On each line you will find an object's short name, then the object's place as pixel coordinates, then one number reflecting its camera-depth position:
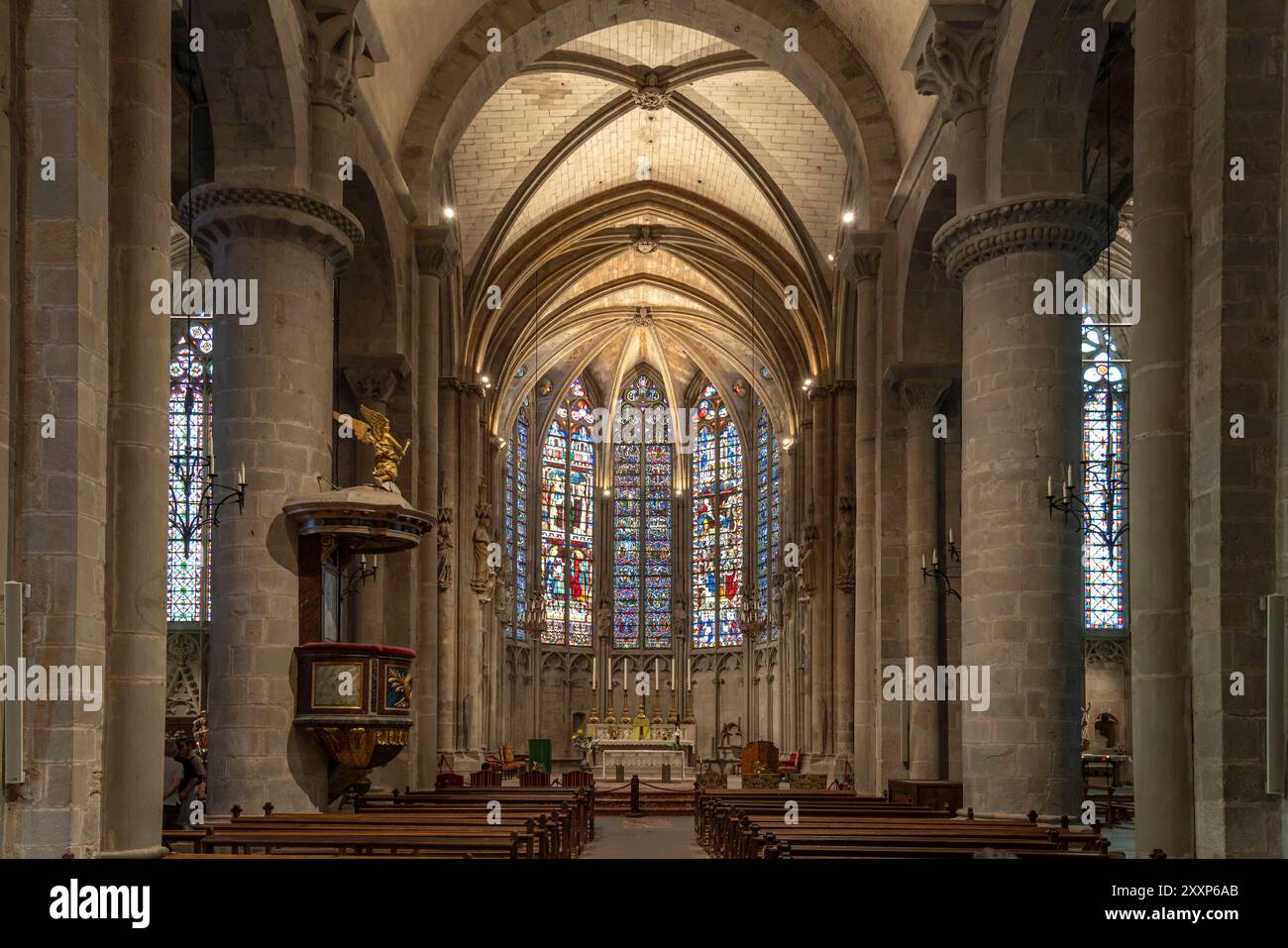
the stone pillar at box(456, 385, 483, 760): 34.19
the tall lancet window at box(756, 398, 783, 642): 45.88
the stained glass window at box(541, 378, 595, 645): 49.38
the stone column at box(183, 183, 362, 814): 15.40
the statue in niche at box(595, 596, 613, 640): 49.47
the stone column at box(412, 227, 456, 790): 23.20
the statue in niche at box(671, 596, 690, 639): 49.47
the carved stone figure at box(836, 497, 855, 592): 29.69
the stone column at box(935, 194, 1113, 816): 15.74
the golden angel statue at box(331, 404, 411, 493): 16.66
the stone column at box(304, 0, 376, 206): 16.88
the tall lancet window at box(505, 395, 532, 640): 46.59
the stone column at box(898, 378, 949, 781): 21.73
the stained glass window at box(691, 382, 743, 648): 49.25
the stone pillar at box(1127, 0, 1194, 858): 10.91
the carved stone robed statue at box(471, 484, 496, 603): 34.91
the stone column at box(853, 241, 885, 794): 23.48
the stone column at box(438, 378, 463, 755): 26.36
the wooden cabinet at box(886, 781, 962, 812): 19.36
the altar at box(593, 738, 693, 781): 37.28
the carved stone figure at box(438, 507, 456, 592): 25.81
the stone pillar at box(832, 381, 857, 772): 30.00
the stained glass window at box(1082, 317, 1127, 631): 36.62
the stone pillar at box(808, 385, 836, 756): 32.62
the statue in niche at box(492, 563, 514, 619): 42.06
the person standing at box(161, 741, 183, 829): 17.34
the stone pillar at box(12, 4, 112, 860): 9.61
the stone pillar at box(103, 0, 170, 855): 10.88
